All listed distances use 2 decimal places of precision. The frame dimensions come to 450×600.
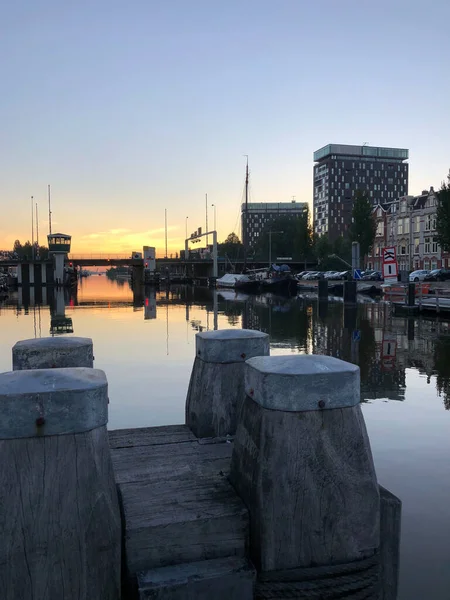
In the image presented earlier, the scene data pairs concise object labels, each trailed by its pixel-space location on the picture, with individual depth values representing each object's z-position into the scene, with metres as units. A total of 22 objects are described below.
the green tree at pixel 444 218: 51.22
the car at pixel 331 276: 77.25
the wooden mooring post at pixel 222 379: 5.74
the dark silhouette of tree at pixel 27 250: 167.62
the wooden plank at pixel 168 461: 4.52
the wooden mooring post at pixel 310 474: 3.66
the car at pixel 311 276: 83.69
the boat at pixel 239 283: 74.56
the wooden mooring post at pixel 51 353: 5.27
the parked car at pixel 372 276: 68.69
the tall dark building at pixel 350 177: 179.12
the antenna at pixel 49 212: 111.91
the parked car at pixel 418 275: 58.31
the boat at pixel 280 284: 70.12
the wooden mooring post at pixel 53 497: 3.12
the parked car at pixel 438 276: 58.47
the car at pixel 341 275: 75.15
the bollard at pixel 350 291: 38.22
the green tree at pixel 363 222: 75.44
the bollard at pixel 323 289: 47.71
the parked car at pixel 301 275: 88.75
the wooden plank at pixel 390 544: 3.93
